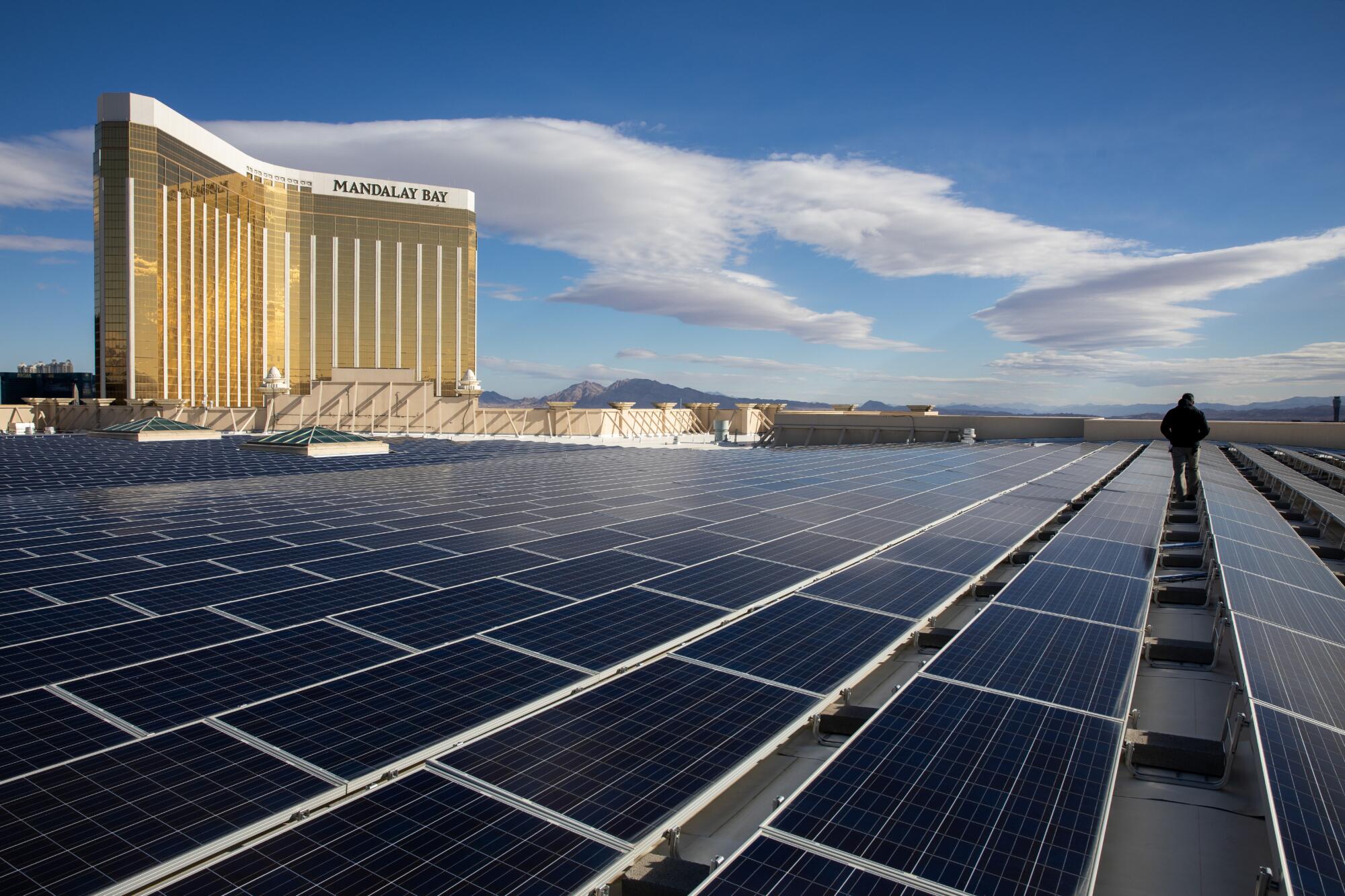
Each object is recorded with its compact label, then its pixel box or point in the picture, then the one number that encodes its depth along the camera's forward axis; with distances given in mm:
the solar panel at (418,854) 3498
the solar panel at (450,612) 7320
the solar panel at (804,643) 6418
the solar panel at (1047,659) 5855
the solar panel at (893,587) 8562
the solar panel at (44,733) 4664
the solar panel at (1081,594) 8109
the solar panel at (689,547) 11109
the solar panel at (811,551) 10820
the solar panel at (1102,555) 10242
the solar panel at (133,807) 3568
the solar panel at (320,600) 7852
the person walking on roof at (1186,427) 17719
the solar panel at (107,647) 6137
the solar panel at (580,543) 11341
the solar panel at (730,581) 8844
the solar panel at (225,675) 5488
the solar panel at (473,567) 9578
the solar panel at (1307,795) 3461
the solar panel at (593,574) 9156
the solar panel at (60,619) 7145
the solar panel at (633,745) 4266
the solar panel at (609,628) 6793
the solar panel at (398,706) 4809
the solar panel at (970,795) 3609
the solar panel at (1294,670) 5500
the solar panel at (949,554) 10602
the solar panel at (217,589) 8258
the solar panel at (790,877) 3334
